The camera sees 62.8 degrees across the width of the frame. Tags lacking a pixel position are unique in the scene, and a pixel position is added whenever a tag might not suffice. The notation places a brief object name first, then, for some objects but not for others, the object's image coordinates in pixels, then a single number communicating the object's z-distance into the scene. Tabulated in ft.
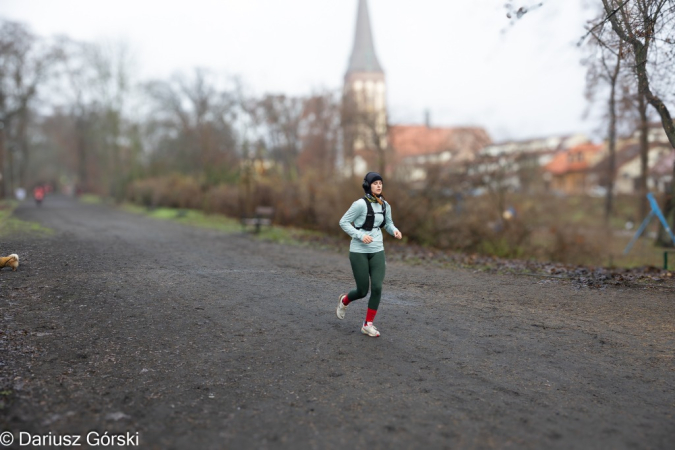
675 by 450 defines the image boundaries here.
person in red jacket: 121.40
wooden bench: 62.01
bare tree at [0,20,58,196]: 112.98
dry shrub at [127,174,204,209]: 99.50
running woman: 20.85
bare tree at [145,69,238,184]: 99.35
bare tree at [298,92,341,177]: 128.88
